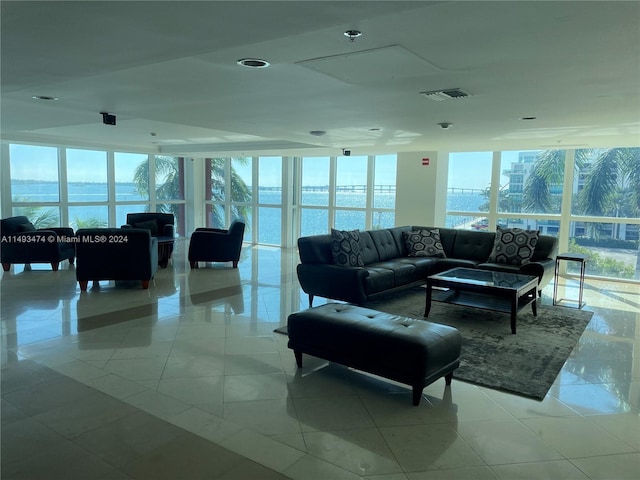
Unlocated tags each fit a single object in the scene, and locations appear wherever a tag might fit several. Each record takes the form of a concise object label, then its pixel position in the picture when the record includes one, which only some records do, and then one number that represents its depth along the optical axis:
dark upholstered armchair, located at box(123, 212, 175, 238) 8.86
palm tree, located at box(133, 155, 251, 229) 11.47
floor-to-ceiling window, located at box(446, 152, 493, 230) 8.71
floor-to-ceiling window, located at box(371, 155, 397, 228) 9.89
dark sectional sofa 5.34
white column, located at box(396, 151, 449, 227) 8.55
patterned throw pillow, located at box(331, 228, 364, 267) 5.61
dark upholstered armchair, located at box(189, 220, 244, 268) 7.97
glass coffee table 4.73
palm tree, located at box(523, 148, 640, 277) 7.42
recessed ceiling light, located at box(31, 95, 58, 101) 4.08
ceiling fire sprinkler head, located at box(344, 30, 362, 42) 2.21
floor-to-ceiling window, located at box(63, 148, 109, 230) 9.84
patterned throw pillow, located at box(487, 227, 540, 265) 6.26
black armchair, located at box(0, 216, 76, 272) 7.31
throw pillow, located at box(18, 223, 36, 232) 7.53
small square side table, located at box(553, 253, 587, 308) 5.88
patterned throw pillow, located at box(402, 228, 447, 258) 6.95
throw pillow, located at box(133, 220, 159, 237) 8.69
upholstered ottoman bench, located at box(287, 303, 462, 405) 2.99
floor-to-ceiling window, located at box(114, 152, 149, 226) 10.82
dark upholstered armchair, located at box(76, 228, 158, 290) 6.09
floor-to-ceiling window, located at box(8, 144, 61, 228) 8.83
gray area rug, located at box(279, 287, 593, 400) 3.45
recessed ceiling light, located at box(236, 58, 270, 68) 2.77
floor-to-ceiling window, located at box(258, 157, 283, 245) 11.12
